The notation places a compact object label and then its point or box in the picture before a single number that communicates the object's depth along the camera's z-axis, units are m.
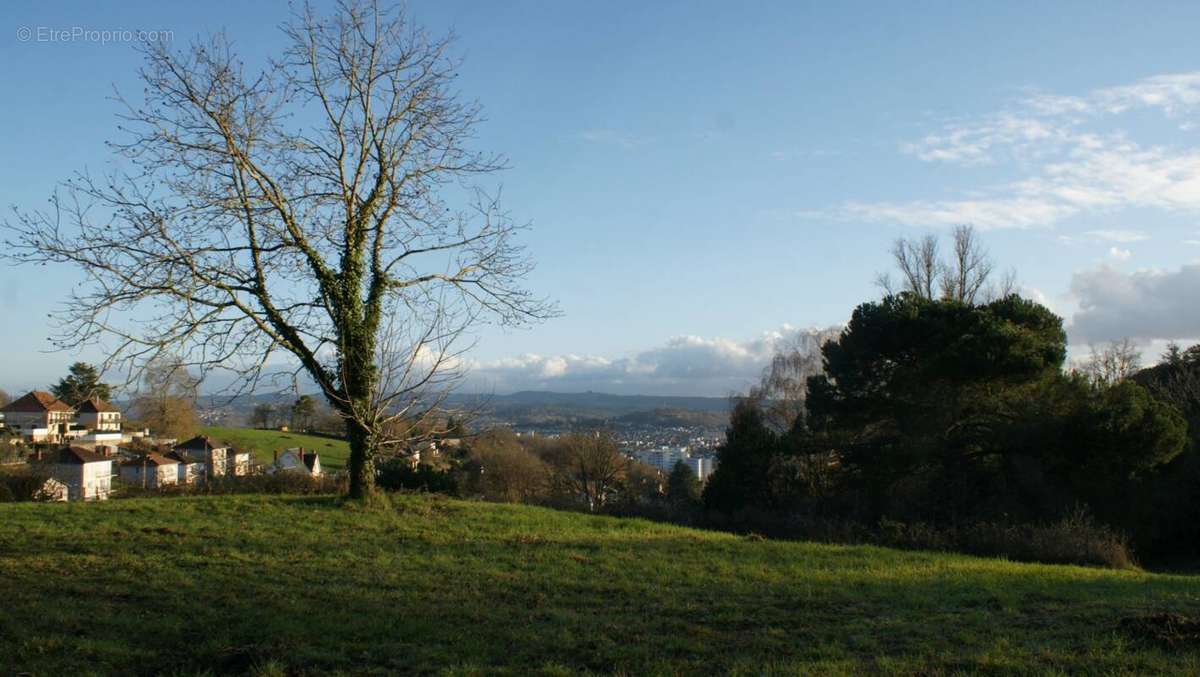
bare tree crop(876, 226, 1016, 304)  35.56
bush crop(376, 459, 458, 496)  20.73
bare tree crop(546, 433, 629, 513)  39.22
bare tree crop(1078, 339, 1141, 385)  44.16
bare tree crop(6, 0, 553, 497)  11.93
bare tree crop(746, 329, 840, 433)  38.91
